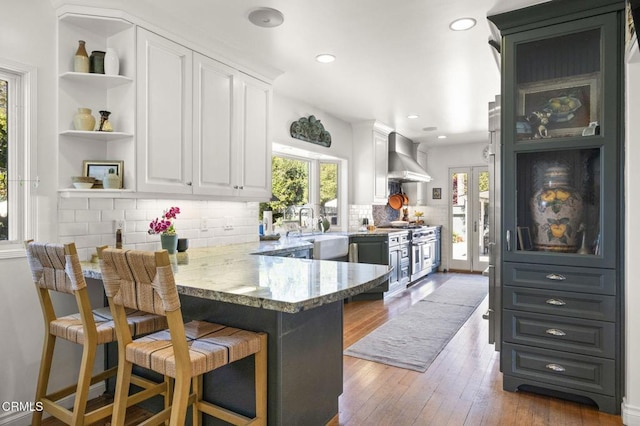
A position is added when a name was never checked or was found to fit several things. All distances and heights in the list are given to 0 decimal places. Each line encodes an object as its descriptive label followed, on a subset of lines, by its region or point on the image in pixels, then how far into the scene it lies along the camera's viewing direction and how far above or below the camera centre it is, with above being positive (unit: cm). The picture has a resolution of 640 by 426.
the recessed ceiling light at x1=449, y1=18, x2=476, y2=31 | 274 +130
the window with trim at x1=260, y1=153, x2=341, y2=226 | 507 +35
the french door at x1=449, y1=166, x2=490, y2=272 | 759 -13
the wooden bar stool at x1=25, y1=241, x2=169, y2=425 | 181 -56
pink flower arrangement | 281 -9
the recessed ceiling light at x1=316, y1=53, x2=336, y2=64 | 337 +130
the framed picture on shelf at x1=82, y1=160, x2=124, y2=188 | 255 +27
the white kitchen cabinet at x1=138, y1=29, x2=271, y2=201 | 268 +65
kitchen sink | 429 -39
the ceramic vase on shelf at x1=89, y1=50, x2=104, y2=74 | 253 +93
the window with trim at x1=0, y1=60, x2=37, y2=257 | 228 +30
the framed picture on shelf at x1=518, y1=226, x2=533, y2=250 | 269 -18
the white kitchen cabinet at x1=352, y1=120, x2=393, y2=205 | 587 +71
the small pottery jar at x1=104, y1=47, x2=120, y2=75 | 254 +93
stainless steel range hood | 636 +78
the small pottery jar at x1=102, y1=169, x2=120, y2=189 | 251 +18
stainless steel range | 638 -66
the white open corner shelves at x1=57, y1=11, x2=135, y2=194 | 246 +74
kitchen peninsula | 160 -51
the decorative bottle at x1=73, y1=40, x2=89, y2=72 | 248 +93
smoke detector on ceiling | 261 +129
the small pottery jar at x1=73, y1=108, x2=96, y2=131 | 247 +56
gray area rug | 328 -118
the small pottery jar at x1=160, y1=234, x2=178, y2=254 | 281 -22
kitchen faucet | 528 -8
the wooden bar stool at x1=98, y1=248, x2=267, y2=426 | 145 -54
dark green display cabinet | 237 +8
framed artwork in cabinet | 254 +70
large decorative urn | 262 -1
